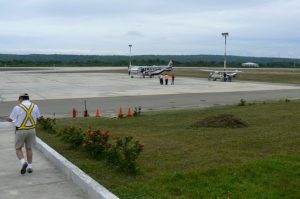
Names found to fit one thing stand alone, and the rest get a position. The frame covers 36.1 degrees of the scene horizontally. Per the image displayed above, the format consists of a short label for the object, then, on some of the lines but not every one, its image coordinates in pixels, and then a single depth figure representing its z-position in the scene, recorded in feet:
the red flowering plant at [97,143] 32.35
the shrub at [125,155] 27.45
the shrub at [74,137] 36.70
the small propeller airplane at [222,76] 205.16
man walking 29.84
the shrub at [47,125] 50.37
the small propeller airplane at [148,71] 239.71
